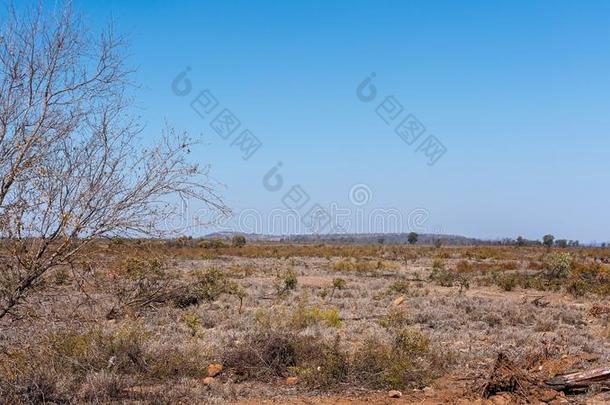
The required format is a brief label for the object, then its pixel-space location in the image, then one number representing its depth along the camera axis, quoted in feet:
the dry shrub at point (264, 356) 26.62
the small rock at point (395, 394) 24.16
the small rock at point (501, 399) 23.22
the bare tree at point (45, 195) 18.03
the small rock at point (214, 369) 26.31
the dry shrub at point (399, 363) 25.36
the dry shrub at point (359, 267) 90.63
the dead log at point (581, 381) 24.62
